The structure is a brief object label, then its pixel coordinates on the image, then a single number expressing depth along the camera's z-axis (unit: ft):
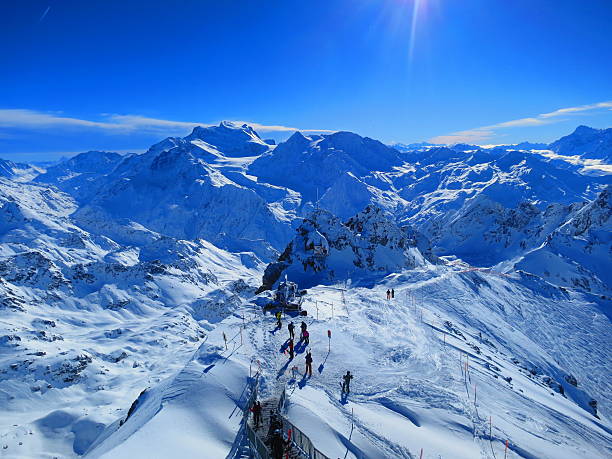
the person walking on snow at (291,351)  94.02
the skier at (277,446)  55.72
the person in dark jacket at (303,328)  102.17
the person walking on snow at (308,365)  86.38
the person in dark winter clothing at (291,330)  101.16
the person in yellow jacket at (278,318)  116.47
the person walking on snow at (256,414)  65.10
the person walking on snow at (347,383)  83.66
